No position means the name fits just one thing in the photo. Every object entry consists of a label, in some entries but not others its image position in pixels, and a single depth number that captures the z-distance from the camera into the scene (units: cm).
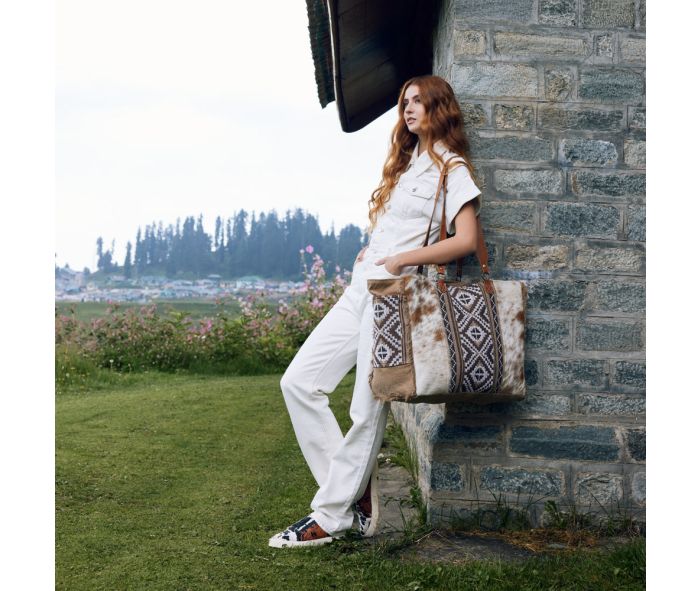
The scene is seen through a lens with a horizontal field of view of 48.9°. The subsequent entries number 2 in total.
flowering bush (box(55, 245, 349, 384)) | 1024
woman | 337
